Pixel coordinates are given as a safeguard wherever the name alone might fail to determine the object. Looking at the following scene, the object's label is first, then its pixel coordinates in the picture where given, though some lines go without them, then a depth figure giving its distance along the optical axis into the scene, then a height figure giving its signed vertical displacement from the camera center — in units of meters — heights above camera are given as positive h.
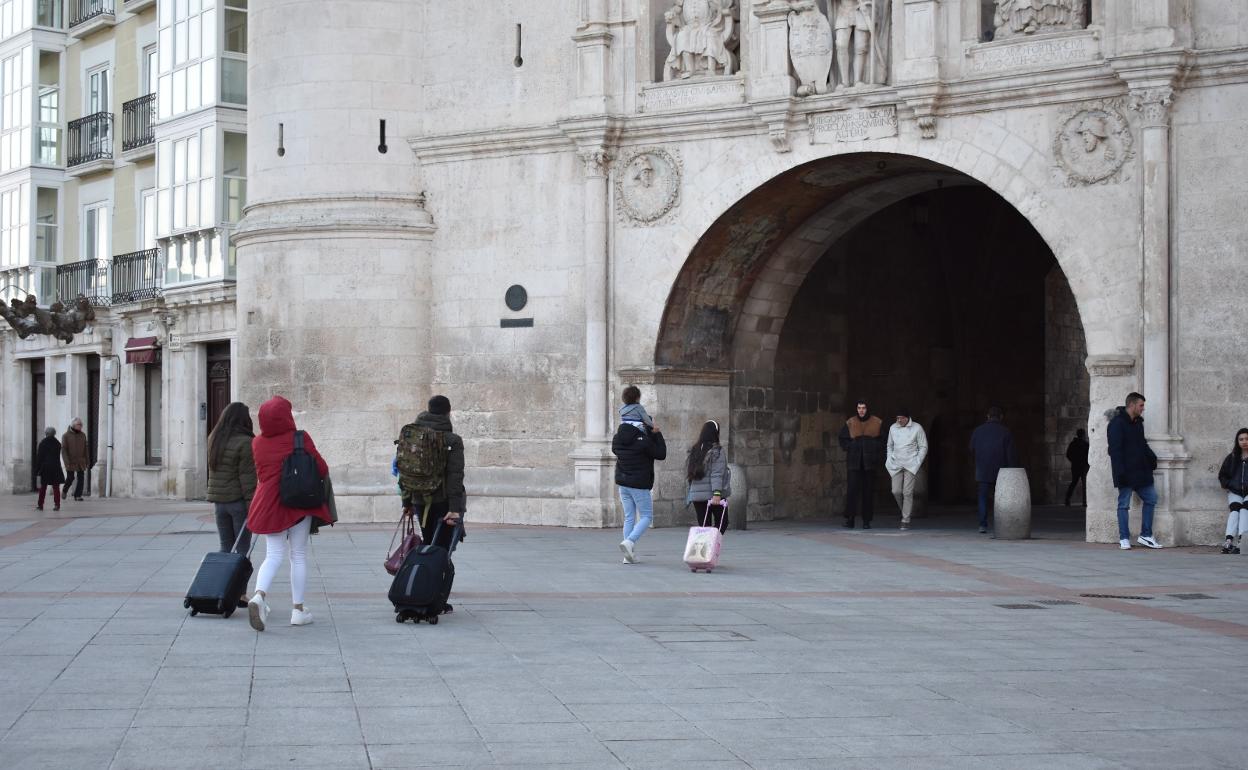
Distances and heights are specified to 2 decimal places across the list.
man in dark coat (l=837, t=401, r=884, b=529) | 19.80 -0.79
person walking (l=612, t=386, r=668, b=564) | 14.62 -0.65
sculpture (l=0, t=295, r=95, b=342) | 23.45 +1.07
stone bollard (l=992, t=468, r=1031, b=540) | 17.95 -1.28
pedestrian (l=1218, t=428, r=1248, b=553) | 15.61 -0.94
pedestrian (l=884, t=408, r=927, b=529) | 19.73 -0.75
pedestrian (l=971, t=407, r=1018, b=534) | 18.78 -0.69
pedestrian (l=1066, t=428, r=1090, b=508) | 25.91 -1.04
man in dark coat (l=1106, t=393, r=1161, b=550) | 16.14 -0.72
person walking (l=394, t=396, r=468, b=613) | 11.13 -0.56
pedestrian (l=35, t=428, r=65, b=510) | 26.06 -1.22
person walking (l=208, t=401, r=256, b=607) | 11.37 -0.51
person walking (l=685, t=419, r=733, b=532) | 15.28 -0.77
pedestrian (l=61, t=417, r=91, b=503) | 27.72 -1.03
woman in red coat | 10.46 -0.79
